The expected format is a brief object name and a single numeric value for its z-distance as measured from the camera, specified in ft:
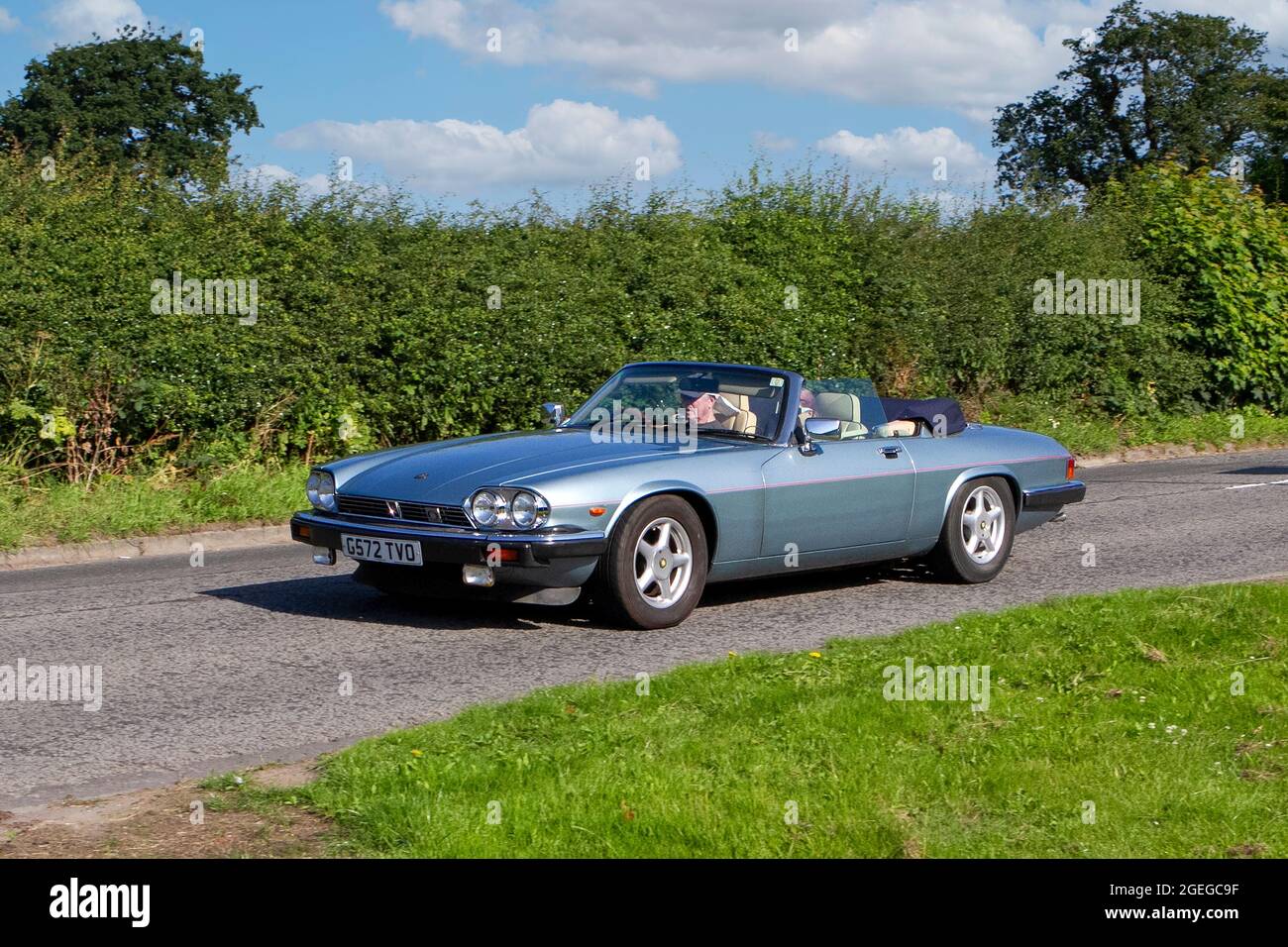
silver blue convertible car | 25.94
